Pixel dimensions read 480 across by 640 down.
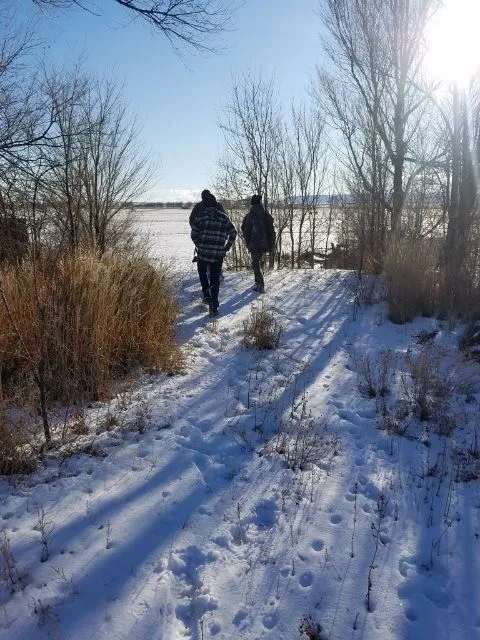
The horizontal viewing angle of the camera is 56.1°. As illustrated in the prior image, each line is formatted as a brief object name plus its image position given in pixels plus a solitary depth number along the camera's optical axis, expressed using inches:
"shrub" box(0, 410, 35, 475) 113.0
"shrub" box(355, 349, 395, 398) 167.6
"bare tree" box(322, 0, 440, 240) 400.5
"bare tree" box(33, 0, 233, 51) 140.7
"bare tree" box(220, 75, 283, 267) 585.9
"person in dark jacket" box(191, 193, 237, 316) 259.1
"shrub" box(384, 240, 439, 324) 259.1
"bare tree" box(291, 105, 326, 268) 605.3
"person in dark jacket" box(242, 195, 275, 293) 331.9
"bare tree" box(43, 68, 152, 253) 393.7
